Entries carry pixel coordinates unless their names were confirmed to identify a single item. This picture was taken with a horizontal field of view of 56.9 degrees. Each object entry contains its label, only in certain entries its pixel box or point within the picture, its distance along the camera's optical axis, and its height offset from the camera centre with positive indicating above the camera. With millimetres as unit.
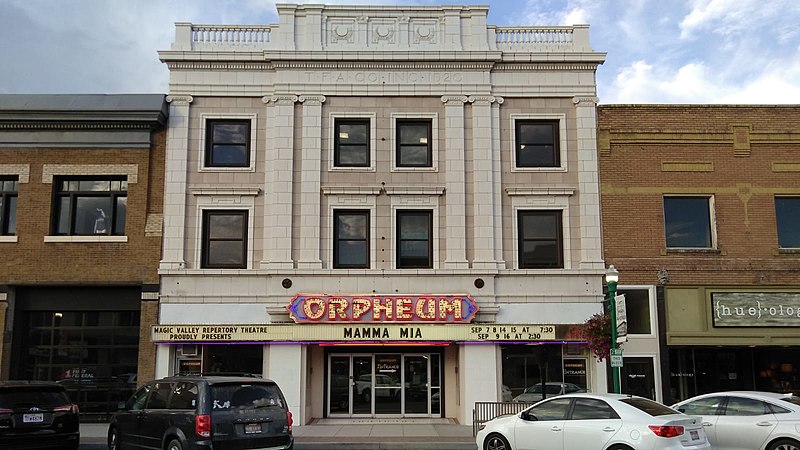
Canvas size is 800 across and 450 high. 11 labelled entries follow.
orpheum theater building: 21641 +3720
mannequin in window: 22484 +3315
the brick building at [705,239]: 22000 +2792
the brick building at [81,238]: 21844 +2799
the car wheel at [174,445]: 12674 -1922
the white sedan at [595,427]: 12047 -1626
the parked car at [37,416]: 13938 -1605
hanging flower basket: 20156 -87
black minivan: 12438 -1442
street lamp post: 17484 +801
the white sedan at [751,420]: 13461 -1637
